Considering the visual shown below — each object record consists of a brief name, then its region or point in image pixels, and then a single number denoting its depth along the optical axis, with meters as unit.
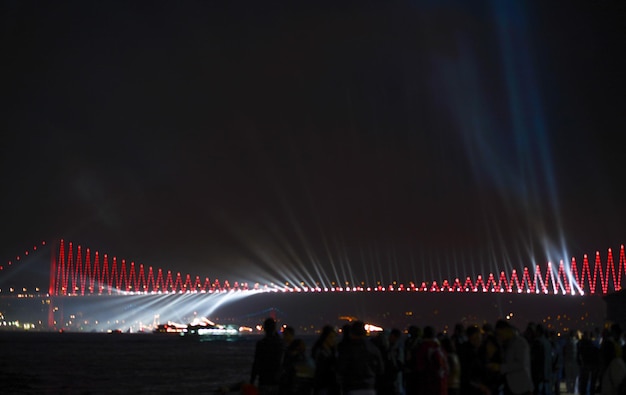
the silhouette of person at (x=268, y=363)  12.20
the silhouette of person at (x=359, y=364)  10.61
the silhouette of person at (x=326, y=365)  11.62
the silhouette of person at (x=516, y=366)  10.98
